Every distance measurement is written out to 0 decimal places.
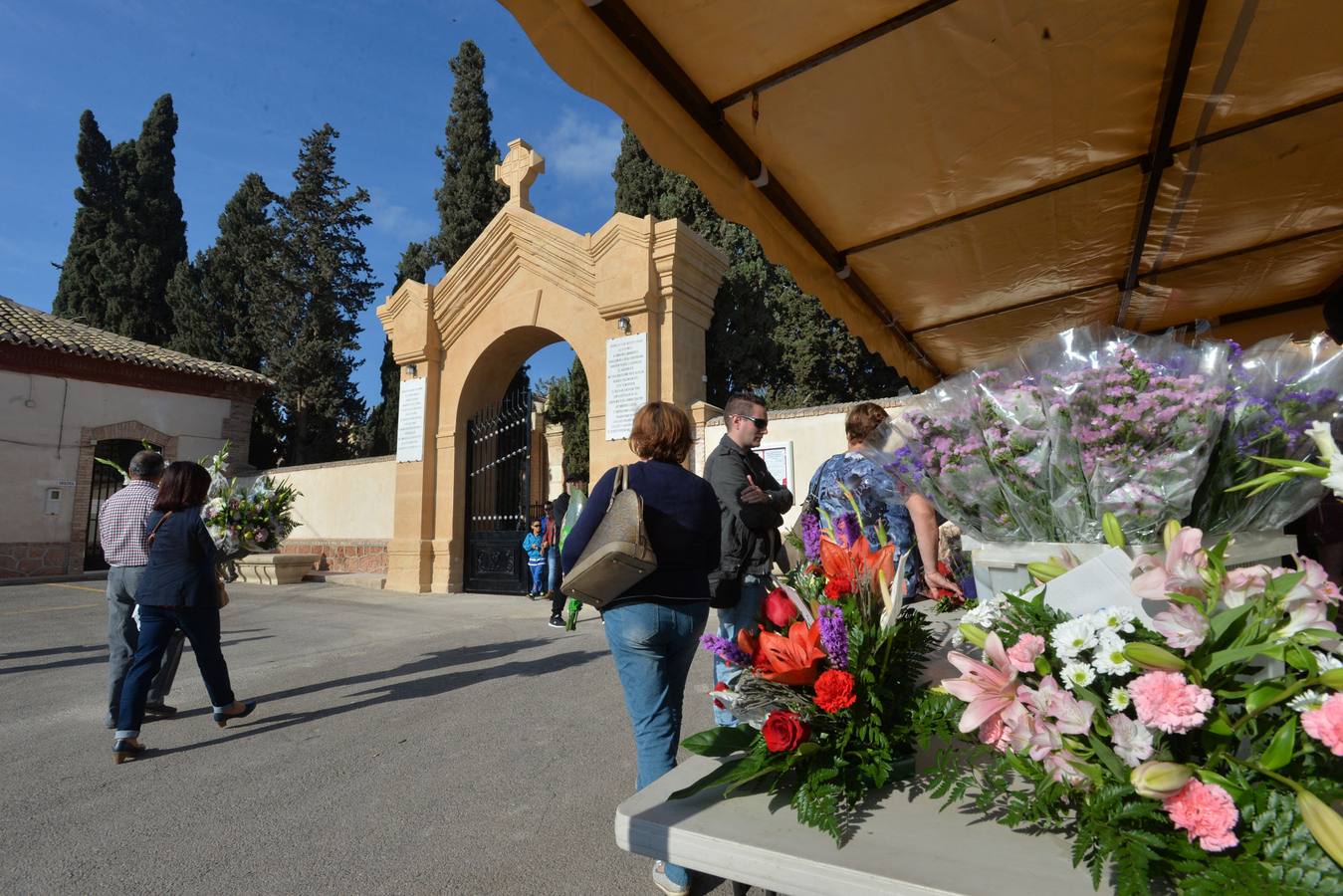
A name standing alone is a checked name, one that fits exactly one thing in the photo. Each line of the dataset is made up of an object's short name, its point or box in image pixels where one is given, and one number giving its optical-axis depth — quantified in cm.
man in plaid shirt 453
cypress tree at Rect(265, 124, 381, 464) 2452
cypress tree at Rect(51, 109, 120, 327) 2500
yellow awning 231
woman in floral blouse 301
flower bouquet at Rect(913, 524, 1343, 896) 88
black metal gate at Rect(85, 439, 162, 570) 1769
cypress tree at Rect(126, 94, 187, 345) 2530
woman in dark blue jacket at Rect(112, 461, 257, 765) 408
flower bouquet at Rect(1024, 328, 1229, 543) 151
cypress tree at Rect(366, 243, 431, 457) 2298
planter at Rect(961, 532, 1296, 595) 159
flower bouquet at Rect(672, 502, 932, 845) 129
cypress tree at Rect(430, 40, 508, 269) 2266
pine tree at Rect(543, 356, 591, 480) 1852
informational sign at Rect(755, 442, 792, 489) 927
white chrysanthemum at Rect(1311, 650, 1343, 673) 92
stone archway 978
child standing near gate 1067
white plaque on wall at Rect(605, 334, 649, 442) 964
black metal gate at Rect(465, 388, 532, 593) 1138
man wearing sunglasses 310
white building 1572
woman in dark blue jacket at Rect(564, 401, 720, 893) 246
